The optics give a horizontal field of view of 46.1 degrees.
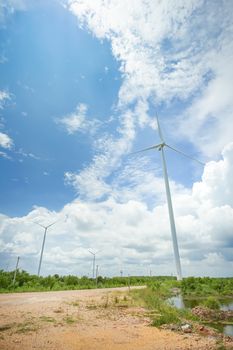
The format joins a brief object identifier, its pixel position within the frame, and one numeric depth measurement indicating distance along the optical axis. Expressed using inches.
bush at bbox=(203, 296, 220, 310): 872.4
